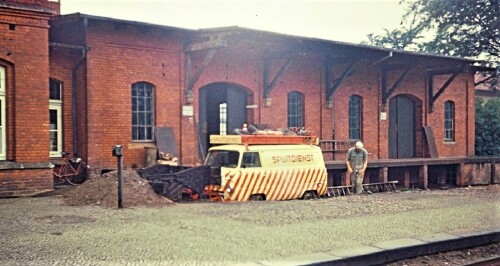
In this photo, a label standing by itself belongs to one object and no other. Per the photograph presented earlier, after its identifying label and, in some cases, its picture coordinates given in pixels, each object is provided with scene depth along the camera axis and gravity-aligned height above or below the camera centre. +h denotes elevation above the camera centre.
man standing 16.88 -1.04
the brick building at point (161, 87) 14.24 +1.33
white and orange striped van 14.20 -1.06
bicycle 16.25 -1.20
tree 29.78 +5.36
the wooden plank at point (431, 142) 27.03 -0.65
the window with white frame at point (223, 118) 20.59 +0.34
